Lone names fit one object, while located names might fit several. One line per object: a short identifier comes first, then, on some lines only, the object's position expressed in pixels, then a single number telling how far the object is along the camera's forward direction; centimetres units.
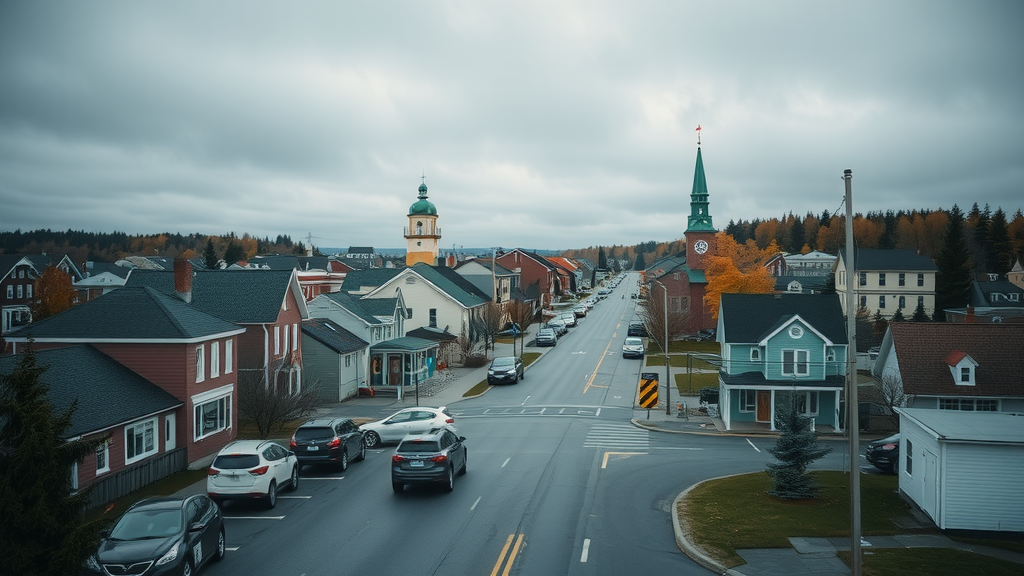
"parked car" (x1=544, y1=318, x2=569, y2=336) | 8421
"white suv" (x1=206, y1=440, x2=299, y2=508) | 2027
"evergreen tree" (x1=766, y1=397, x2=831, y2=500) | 2102
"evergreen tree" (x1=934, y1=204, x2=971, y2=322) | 8588
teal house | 3778
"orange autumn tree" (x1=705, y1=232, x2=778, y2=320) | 7344
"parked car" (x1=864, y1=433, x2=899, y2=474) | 2669
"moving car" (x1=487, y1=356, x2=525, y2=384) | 5206
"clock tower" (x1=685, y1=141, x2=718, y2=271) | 8619
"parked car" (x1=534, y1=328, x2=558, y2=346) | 7475
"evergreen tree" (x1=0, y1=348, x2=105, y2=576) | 1102
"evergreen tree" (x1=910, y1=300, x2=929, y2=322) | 8075
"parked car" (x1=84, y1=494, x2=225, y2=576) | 1349
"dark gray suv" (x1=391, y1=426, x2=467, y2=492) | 2202
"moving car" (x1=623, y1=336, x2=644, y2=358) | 6600
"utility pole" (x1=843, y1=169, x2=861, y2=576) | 1381
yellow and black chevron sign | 3894
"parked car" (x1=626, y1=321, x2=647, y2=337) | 8319
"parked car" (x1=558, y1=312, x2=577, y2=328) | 9430
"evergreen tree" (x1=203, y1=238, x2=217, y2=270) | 13362
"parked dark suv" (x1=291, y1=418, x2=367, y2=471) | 2538
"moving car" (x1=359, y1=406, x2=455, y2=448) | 3125
